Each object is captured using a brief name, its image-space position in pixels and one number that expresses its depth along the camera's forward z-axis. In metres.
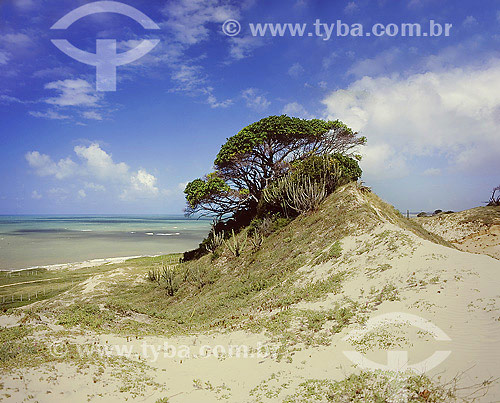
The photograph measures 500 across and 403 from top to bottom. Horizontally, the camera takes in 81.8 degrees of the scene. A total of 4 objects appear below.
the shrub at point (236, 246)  18.30
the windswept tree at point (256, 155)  22.80
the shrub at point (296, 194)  17.87
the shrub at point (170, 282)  17.88
